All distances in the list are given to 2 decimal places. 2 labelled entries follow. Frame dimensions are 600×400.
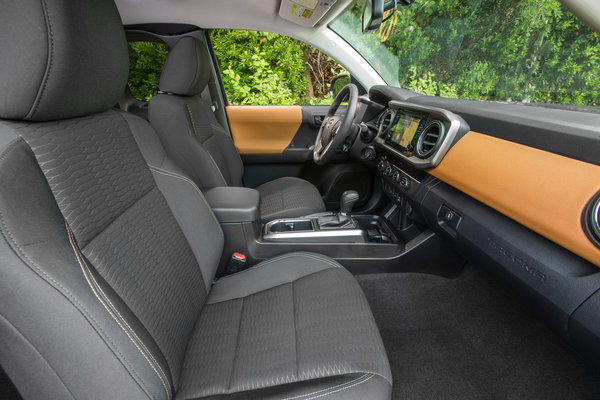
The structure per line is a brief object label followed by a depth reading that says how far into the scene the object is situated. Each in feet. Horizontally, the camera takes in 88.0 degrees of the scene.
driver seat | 4.70
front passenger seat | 1.68
